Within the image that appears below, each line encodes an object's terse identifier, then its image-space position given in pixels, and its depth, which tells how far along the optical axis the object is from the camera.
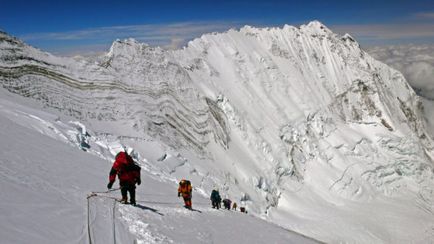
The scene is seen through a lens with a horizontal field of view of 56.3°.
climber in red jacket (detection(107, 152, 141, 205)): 12.18
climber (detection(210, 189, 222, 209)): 20.28
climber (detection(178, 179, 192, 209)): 16.31
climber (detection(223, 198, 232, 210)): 26.05
